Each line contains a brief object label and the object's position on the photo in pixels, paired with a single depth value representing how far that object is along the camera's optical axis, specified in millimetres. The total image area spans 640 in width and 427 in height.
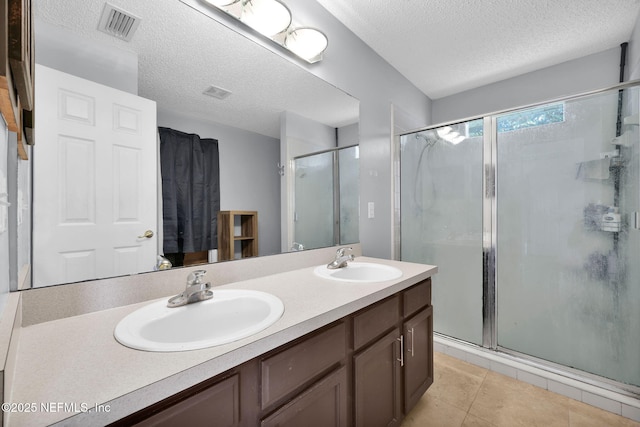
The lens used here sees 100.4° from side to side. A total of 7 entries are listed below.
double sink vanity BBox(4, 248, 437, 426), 483
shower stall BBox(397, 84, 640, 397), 1573
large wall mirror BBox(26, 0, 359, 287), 800
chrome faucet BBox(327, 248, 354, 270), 1472
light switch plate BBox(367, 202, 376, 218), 1990
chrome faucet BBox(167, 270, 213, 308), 870
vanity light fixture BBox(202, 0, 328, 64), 1210
